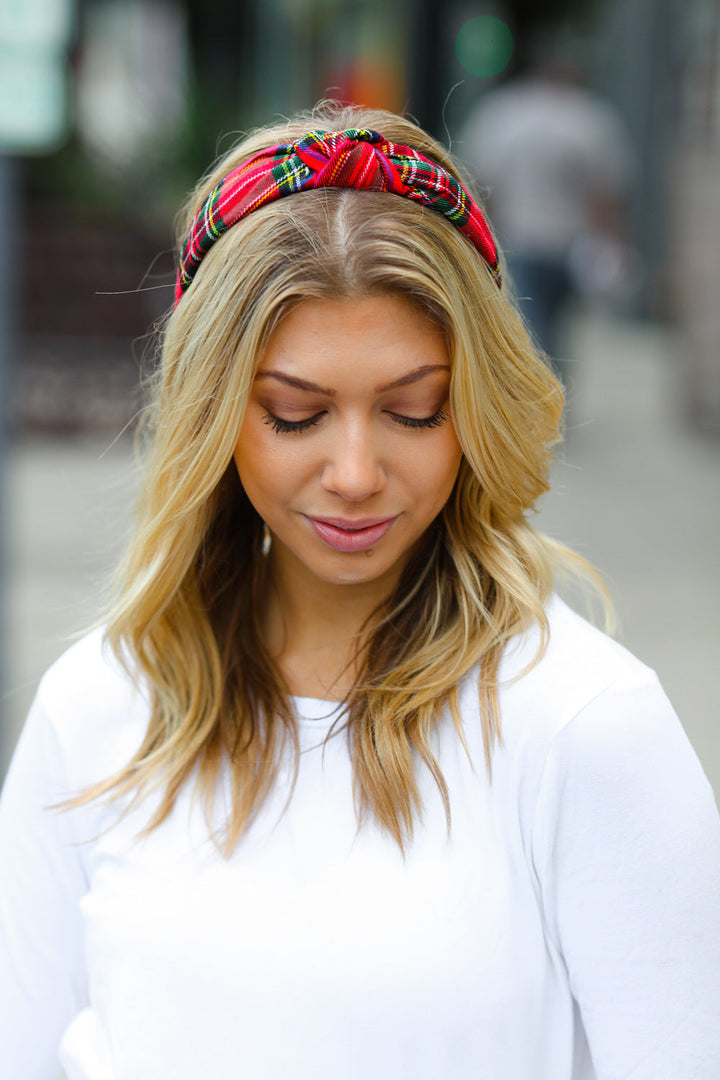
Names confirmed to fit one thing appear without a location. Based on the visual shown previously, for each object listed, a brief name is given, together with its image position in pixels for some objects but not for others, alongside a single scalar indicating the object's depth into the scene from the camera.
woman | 1.52
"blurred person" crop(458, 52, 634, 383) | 7.73
